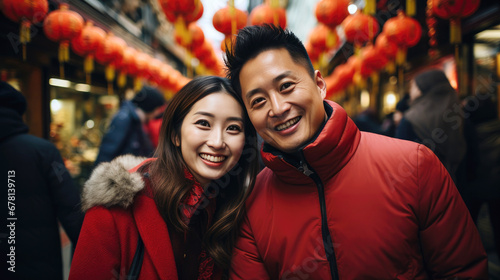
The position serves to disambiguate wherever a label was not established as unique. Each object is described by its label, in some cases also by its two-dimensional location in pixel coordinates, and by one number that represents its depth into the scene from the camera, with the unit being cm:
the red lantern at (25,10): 363
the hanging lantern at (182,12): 419
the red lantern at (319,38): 580
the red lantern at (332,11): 414
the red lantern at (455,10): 328
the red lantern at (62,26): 441
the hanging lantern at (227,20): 443
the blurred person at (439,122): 304
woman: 147
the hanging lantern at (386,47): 519
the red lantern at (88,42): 504
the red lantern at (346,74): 882
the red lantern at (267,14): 438
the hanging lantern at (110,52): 566
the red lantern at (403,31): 456
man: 141
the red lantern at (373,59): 606
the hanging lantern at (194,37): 613
